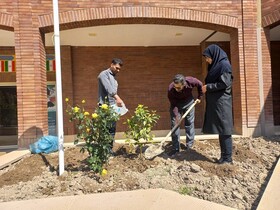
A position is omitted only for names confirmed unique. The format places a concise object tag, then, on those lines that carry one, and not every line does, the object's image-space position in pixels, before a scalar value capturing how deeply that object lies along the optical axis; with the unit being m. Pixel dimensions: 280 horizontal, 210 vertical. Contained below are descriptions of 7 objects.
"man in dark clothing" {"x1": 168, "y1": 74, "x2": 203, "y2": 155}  3.73
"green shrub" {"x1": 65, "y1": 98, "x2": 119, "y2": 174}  3.14
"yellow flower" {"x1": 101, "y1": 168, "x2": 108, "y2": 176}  3.06
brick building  4.74
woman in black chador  3.26
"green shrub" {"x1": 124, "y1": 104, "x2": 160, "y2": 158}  3.60
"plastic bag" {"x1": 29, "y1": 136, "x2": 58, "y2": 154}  4.15
